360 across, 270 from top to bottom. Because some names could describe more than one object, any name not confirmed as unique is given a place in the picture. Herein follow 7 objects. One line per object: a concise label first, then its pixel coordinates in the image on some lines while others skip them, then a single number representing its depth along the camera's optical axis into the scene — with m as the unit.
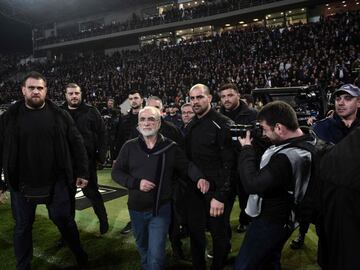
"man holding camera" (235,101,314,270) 2.19
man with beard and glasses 2.85
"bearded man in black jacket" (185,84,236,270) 3.19
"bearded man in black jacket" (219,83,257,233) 4.07
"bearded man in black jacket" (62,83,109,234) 4.38
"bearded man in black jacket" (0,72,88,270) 3.19
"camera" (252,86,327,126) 3.80
